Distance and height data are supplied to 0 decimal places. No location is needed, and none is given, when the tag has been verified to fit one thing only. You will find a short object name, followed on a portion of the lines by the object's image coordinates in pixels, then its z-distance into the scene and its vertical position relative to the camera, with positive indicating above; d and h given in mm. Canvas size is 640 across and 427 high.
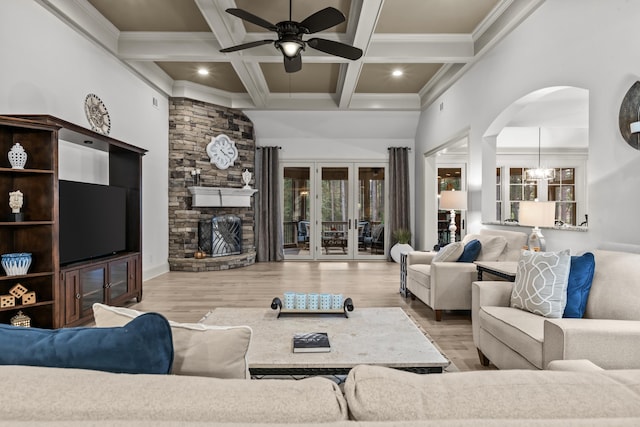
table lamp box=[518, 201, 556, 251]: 3473 -61
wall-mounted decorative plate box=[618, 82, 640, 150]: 2672 +690
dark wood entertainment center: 3195 -136
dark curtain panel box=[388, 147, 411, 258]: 8633 +464
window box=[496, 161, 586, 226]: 7867 +424
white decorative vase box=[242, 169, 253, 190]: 7923 +669
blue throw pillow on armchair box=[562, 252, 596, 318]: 2486 -495
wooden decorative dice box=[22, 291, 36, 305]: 3201 -732
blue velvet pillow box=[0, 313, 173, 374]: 890 -323
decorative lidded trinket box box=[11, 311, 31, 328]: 3117 -891
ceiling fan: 3354 +1664
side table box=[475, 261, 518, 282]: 3205 -508
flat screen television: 3635 -105
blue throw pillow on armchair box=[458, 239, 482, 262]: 4305 -456
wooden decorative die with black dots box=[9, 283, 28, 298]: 3152 -659
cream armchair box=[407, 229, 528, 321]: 4070 -686
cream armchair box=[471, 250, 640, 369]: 1926 -661
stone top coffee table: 1900 -743
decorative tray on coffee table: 2734 -709
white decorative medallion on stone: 7453 +1166
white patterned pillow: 2492 -482
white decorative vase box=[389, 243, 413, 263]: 8084 -800
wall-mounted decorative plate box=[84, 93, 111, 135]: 4613 +1191
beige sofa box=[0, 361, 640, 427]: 697 -355
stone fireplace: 7039 +509
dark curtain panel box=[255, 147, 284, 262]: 8523 +35
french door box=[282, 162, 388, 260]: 8836 +15
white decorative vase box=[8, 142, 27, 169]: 3121 +435
